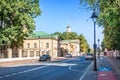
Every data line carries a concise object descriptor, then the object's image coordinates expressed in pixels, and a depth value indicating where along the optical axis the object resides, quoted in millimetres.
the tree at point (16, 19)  17552
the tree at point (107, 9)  6579
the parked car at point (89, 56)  26936
